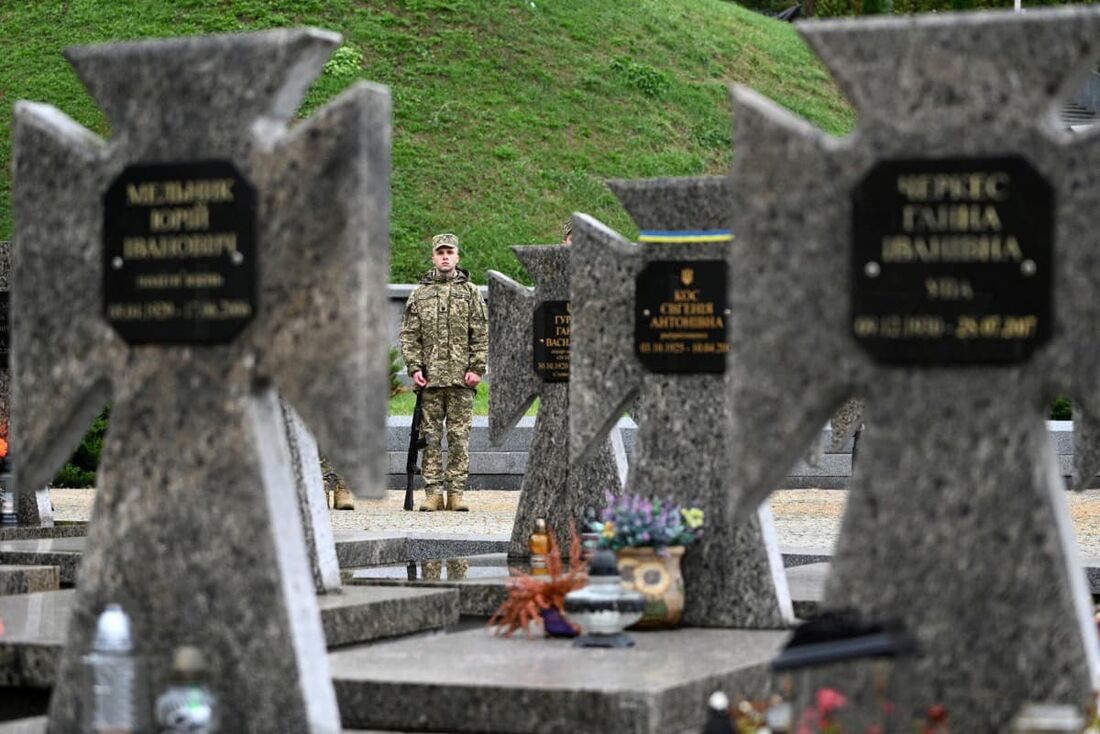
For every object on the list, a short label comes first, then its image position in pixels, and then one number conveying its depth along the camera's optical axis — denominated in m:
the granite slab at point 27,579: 14.53
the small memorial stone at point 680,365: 13.54
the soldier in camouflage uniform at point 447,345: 25.65
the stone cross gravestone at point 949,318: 7.92
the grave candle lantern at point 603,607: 11.69
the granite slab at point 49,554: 16.60
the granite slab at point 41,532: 19.14
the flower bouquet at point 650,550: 12.78
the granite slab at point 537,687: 9.80
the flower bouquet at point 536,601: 12.52
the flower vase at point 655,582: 12.92
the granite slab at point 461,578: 14.86
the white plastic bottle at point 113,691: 8.38
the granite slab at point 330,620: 11.28
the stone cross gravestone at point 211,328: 8.39
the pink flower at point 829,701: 7.66
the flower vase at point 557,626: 12.32
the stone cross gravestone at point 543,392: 18.56
